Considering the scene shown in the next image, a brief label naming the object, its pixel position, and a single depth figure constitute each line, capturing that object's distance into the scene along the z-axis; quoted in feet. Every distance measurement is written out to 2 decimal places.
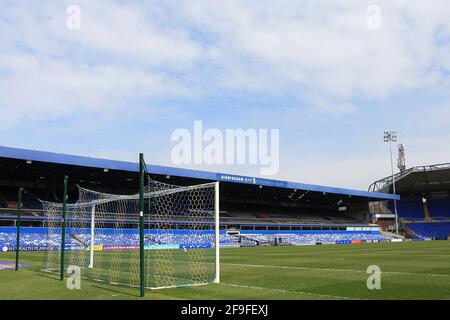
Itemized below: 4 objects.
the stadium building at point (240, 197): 151.64
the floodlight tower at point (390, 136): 265.34
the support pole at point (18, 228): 56.23
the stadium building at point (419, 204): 276.21
